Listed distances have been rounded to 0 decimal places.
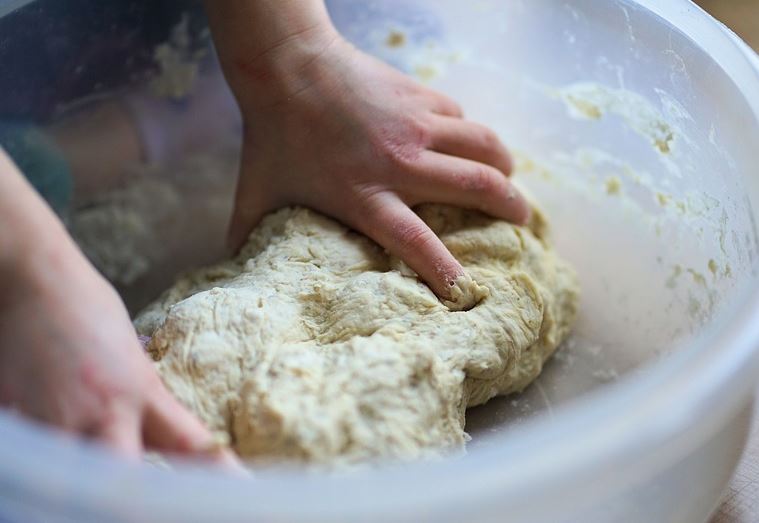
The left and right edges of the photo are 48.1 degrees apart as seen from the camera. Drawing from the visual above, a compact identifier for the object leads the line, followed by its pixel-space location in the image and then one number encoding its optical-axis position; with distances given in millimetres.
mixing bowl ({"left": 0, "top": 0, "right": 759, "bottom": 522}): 501
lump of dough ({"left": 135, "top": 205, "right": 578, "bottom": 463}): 686
